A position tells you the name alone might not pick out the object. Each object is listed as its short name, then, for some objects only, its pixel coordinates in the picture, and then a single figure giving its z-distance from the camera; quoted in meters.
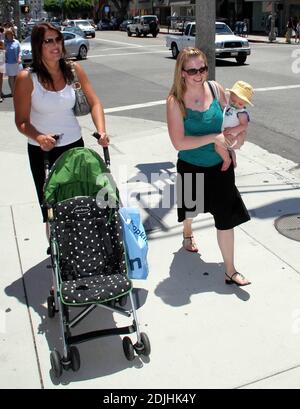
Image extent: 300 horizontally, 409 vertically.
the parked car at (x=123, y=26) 57.26
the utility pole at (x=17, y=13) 34.70
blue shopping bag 3.33
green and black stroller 3.05
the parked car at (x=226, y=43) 19.02
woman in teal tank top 3.47
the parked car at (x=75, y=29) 30.84
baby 3.30
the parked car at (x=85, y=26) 42.88
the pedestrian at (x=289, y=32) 30.31
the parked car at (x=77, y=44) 22.86
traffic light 36.41
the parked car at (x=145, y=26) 42.62
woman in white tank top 3.44
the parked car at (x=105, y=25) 66.25
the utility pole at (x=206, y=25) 5.79
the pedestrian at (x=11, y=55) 12.23
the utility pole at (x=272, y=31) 31.82
